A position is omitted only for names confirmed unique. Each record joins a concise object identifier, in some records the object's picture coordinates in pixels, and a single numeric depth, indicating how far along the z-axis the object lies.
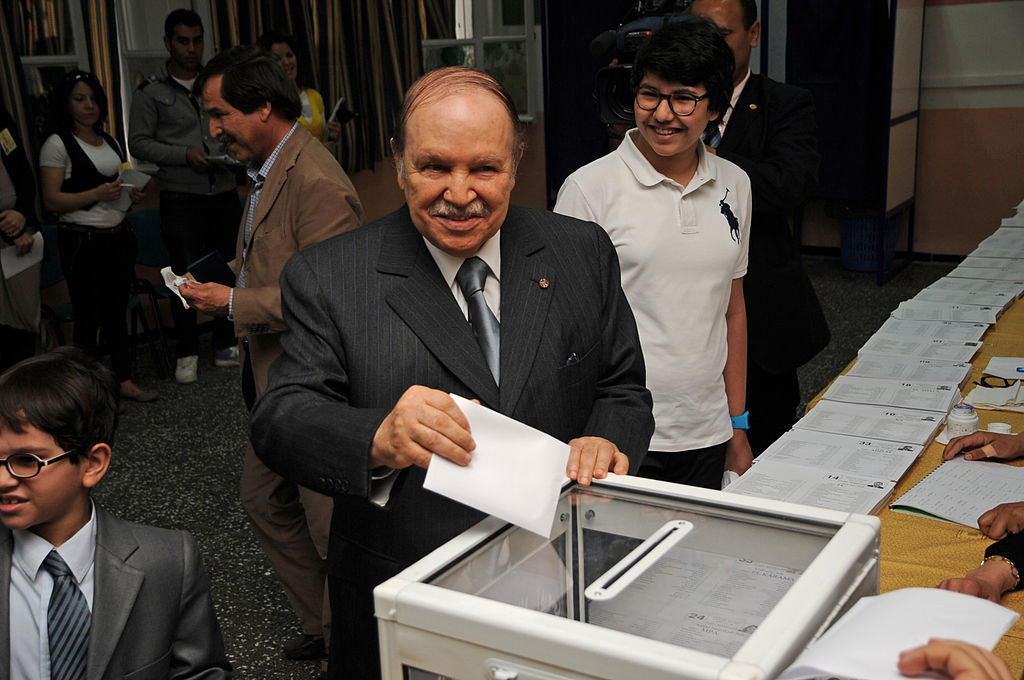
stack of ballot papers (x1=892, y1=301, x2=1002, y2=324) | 3.19
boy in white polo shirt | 2.04
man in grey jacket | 5.20
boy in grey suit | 1.50
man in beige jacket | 2.45
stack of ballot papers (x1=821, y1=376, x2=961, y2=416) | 2.49
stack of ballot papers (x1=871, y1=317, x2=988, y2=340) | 3.06
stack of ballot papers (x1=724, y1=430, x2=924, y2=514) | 1.97
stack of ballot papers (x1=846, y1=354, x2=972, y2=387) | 2.68
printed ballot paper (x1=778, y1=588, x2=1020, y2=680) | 0.75
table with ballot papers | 1.85
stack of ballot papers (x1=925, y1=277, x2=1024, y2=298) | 3.51
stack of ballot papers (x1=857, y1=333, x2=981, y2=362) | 2.87
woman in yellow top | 5.47
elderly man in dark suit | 1.23
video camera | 2.45
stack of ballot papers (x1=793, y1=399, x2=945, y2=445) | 2.32
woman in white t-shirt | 4.82
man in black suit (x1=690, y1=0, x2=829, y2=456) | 2.58
